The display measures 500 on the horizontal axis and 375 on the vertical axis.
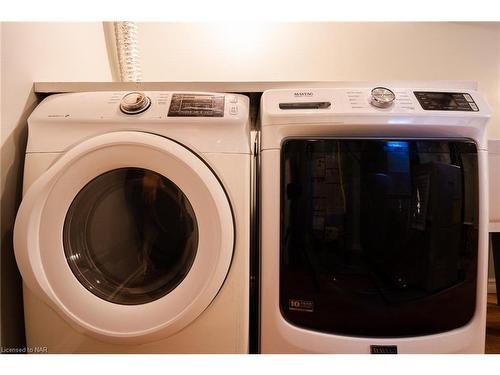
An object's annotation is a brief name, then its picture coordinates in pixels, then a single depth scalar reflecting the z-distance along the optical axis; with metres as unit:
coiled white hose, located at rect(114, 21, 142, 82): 1.24
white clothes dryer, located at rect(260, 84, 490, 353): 0.68
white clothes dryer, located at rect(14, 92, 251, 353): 0.65
